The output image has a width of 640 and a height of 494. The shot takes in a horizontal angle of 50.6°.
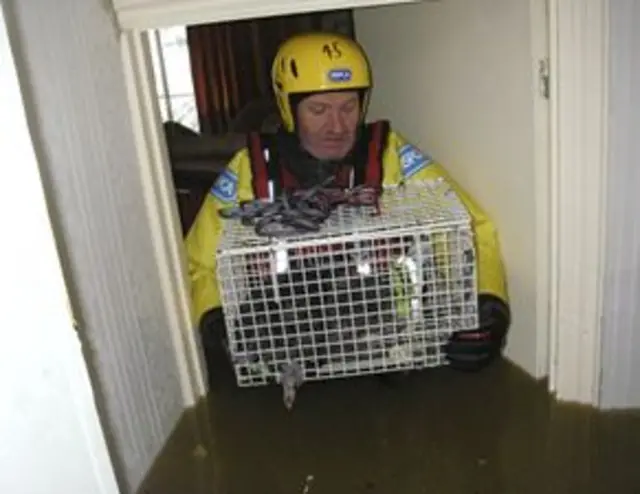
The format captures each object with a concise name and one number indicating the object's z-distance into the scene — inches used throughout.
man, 66.4
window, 122.3
